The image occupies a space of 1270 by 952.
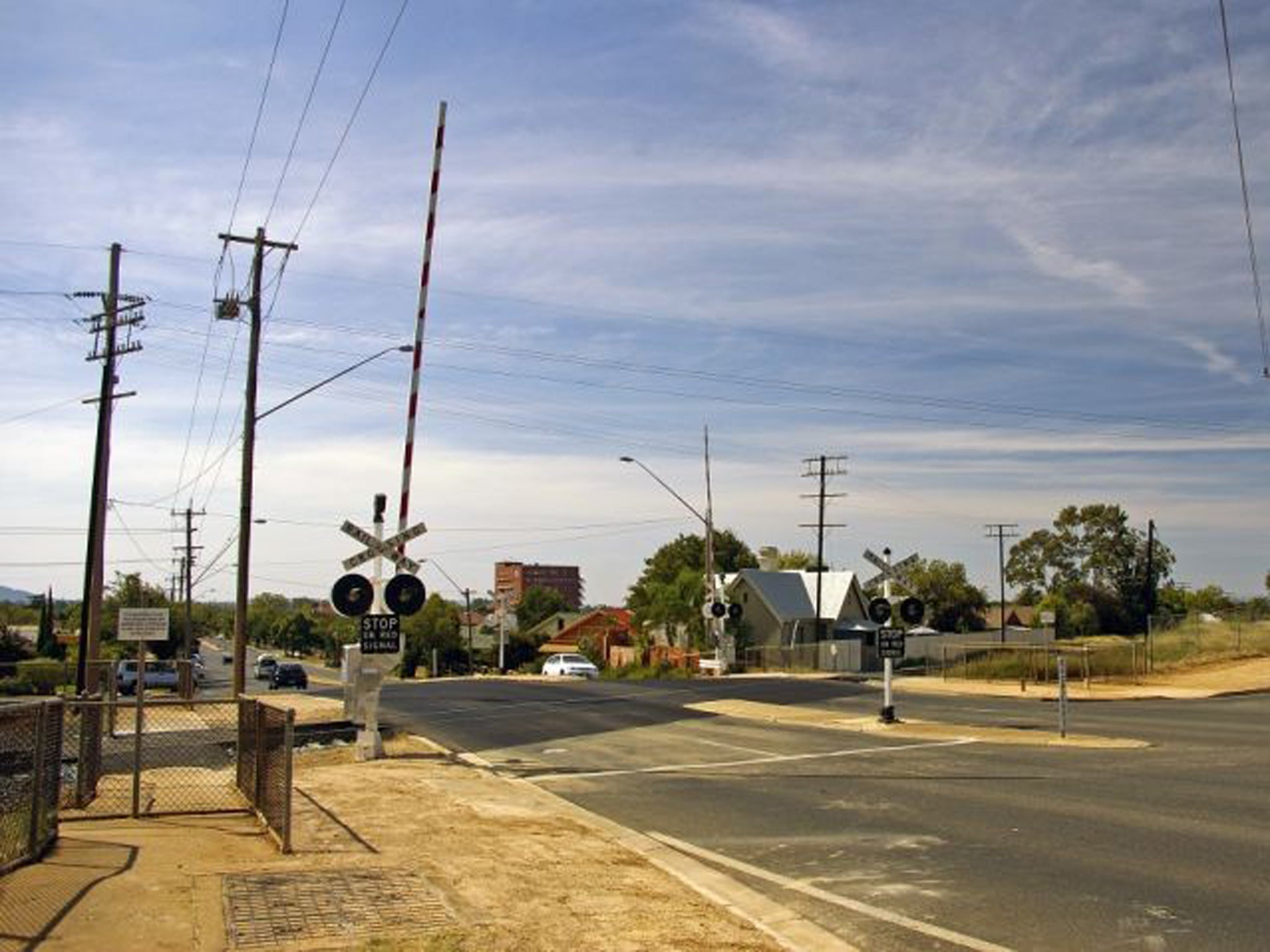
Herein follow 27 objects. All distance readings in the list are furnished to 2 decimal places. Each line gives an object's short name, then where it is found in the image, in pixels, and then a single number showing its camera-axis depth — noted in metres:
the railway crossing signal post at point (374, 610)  17.12
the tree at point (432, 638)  87.06
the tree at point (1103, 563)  106.06
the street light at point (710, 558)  50.41
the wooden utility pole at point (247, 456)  29.95
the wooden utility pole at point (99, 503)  27.53
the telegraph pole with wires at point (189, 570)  61.44
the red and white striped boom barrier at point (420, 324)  17.66
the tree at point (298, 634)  164.88
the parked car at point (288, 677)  58.41
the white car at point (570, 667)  52.91
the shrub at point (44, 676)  32.09
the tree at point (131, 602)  82.69
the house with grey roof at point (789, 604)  67.56
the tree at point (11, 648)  58.28
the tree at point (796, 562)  111.81
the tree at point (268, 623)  185.73
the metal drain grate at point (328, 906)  7.26
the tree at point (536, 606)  150.48
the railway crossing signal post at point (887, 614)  22.36
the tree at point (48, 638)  66.94
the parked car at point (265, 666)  67.64
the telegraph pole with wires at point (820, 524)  64.12
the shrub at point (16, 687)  36.25
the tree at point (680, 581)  67.75
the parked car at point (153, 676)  42.53
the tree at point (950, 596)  101.31
